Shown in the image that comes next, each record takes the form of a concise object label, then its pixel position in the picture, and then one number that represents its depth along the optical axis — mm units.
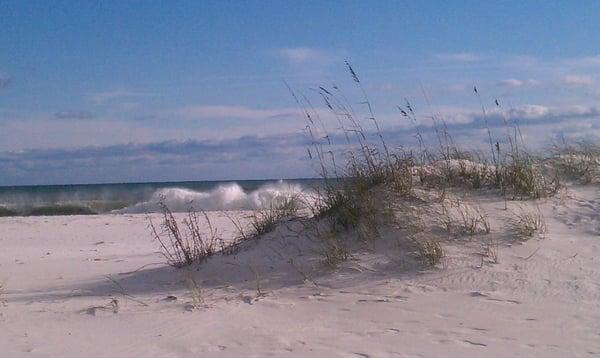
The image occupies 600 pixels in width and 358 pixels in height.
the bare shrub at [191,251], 7188
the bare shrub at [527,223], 6469
